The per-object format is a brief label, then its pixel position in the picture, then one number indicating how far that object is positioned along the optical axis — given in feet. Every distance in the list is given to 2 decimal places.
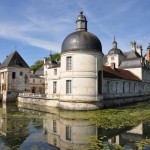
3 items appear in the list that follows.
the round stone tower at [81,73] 66.28
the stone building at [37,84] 157.20
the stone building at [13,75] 105.19
